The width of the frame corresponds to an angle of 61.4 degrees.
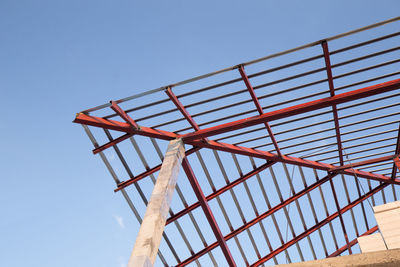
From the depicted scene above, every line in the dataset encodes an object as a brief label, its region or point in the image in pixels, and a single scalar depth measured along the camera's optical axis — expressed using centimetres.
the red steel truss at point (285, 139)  1200
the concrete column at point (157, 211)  919
